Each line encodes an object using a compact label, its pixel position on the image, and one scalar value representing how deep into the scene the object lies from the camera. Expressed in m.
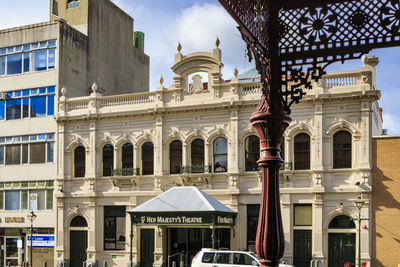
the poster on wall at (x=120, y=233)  30.75
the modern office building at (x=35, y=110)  33.53
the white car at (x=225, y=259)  21.62
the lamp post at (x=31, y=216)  30.16
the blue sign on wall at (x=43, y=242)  32.81
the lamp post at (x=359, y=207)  22.97
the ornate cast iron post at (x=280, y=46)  5.81
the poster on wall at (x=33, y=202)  33.72
